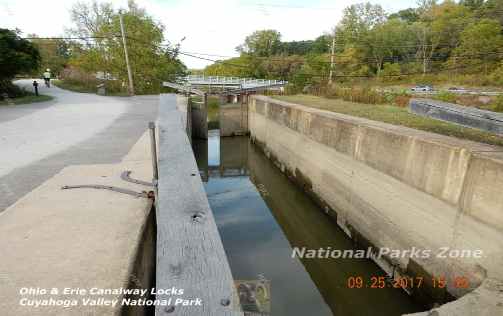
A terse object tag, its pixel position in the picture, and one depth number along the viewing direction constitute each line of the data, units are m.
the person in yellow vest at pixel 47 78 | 23.50
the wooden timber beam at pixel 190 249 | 0.84
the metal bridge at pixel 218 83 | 29.62
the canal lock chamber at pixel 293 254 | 4.66
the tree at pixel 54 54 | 41.16
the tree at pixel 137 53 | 23.91
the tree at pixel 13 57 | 13.52
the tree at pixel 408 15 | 61.71
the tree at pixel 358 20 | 48.00
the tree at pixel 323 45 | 58.62
